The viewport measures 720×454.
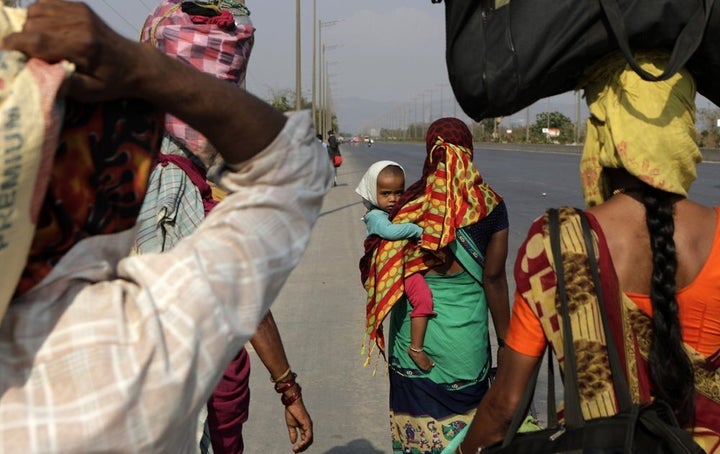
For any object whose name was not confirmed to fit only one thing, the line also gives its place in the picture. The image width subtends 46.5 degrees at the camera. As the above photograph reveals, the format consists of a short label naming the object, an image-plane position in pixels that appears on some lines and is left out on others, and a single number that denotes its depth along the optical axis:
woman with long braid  1.86
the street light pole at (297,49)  24.33
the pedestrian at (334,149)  24.08
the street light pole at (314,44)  42.71
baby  3.68
